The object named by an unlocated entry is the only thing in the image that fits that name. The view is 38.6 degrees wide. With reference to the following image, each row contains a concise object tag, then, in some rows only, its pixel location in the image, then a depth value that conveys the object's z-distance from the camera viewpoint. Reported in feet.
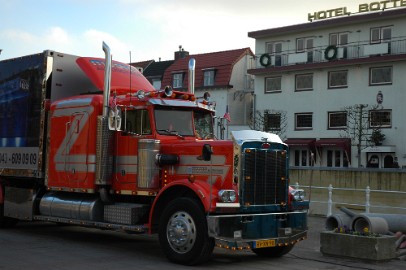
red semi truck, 31.91
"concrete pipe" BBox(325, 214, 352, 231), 37.95
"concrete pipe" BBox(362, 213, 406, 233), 38.11
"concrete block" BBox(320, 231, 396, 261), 33.58
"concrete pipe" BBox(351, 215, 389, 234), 35.83
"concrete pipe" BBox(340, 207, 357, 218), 38.31
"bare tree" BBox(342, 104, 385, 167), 126.93
